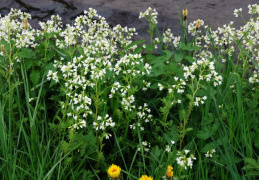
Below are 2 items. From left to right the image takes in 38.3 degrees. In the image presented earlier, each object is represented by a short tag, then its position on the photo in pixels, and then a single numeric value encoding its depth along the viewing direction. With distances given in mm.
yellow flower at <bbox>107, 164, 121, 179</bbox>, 1538
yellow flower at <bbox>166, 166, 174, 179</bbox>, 1524
